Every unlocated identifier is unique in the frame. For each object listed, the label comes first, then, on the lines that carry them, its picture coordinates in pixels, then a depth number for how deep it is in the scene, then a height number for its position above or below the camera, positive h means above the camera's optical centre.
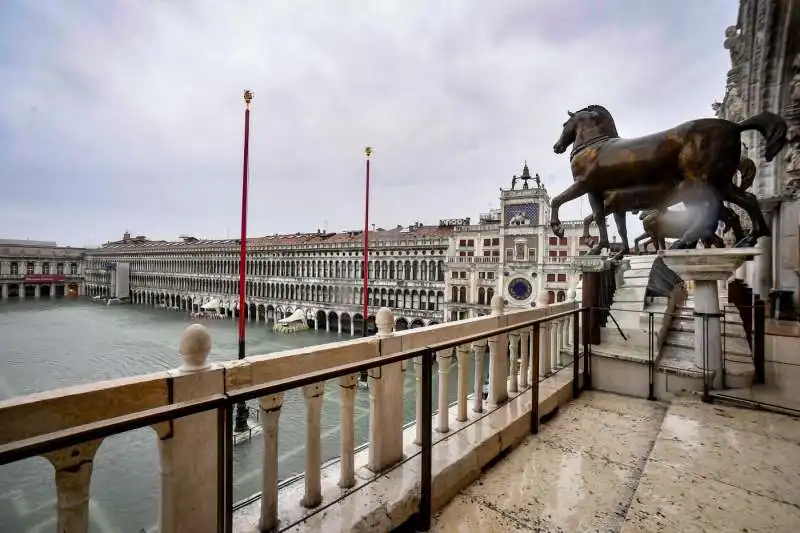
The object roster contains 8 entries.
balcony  1.25 -0.85
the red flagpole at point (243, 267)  12.52 -0.10
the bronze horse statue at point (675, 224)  4.54 +0.69
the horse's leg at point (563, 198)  5.66 +1.16
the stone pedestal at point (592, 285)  4.96 -0.26
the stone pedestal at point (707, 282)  4.02 -0.16
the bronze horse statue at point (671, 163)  4.26 +1.37
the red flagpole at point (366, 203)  17.09 +3.18
